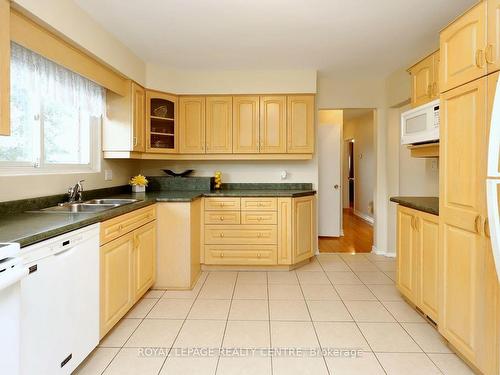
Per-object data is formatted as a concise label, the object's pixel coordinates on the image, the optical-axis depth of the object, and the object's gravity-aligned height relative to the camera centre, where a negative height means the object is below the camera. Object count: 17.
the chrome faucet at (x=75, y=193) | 2.62 -0.09
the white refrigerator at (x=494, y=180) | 1.34 +0.01
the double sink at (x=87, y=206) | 2.36 -0.19
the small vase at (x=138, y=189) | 3.75 -0.08
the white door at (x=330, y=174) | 5.34 +0.14
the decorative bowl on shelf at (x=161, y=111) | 3.79 +0.85
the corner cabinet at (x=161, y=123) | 3.70 +0.72
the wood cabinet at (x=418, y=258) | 2.23 -0.59
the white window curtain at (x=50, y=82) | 2.02 +0.74
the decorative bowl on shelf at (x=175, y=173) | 4.16 +0.12
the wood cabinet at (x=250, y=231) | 3.62 -0.56
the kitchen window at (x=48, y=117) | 2.11 +0.53
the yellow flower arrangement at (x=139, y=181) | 3.72 +0.01
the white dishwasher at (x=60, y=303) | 1.38 -0.60
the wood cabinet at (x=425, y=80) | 2.62 +0.90
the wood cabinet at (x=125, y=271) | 2.07 -0.67
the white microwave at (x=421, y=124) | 2.34 +0.47
